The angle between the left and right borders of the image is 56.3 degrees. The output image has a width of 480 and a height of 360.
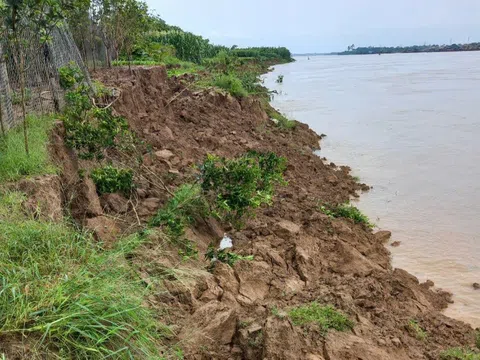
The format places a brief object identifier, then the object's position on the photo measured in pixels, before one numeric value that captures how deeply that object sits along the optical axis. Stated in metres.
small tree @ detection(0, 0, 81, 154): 5.09
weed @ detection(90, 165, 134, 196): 5.94
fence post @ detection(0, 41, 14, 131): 6.03
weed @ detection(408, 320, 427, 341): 4.39
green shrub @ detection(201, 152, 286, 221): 5.79
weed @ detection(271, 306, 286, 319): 3.59
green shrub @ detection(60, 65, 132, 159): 6.14
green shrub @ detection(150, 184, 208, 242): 5.49
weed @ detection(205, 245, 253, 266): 5.07
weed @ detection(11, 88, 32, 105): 6.84
